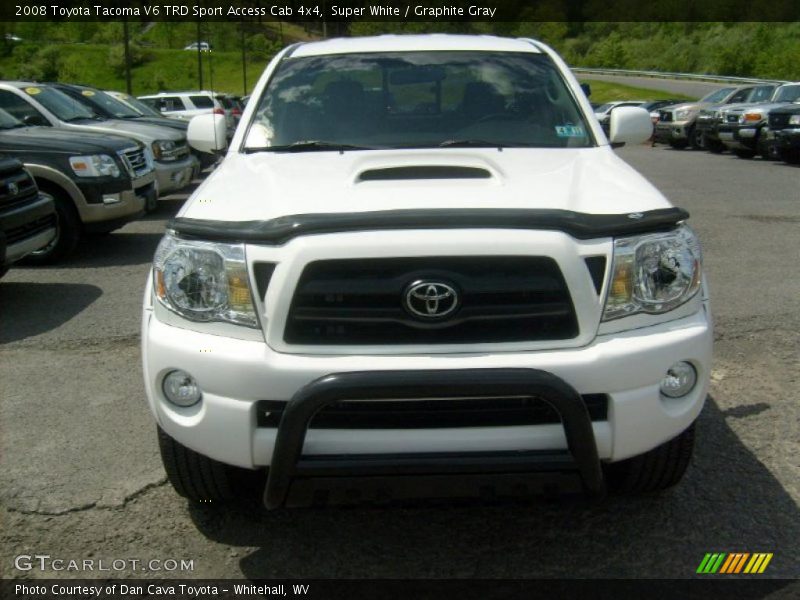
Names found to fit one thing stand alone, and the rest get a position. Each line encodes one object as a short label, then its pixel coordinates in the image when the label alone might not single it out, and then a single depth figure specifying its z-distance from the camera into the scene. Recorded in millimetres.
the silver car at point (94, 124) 11266
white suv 23859
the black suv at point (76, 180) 8742
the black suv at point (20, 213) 6773
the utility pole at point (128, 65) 28328
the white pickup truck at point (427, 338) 2705
